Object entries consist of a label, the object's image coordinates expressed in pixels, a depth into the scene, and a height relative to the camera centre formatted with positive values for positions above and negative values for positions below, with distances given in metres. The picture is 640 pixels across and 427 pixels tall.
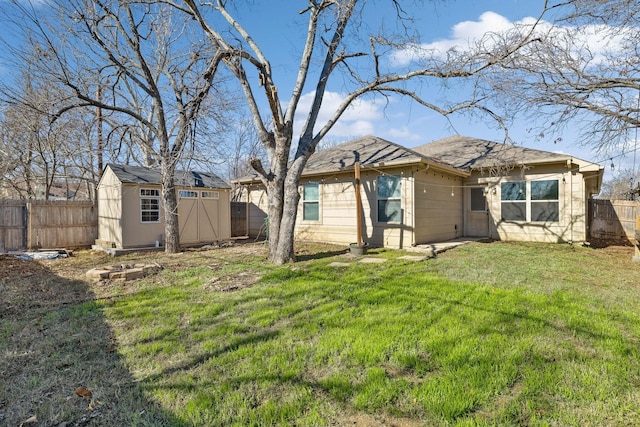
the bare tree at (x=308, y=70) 7.11 +3.14
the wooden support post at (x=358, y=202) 8.27 +0.21
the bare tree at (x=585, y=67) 7.23 +3.30
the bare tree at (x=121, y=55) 7.33 +4.08
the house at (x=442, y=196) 9.20 +0.44
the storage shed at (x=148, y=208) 10.14 +0.16
